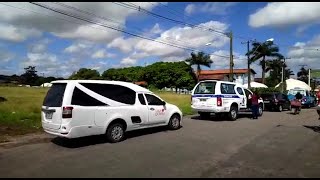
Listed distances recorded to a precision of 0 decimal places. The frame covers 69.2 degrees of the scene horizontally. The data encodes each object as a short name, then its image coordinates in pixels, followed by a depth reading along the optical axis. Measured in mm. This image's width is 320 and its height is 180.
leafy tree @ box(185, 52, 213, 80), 58546
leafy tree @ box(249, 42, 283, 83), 39824
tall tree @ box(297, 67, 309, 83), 82704
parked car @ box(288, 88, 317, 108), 22440
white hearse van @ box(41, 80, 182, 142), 6819
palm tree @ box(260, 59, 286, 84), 45291
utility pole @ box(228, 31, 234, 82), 21286
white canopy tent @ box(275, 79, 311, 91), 47115
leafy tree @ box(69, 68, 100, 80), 76058
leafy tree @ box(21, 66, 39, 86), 89138
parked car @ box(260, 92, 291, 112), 17448
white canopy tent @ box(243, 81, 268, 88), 44353
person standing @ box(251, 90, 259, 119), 12933
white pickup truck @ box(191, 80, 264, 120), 11843
